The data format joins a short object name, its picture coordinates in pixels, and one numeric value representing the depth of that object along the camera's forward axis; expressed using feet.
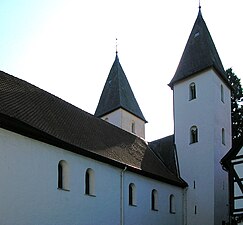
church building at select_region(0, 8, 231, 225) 56.39
